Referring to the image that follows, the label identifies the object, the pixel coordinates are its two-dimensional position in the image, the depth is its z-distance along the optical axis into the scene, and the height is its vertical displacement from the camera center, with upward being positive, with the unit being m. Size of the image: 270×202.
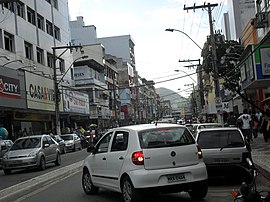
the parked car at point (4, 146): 23.88 -0.19
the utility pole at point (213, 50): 31.47 +5.20
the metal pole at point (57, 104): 40.72 +2.94
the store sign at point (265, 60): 24.34 +3.37
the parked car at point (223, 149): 12.04 -0.55
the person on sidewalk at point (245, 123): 23.34 +0.19
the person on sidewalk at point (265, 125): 23.61 +0.02
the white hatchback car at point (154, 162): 9.11 -0.59
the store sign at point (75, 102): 50.34 +4.12
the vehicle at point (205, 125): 20.48 +0.16
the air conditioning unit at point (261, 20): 28.16 +6.46
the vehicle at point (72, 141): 36.97 -0.30
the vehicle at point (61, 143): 33.34 -0.33
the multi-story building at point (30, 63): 35.44 +7.25
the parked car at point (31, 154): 19.38 -0.56
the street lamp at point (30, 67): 40.83 +6.82
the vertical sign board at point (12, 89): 32.09 +3.79
